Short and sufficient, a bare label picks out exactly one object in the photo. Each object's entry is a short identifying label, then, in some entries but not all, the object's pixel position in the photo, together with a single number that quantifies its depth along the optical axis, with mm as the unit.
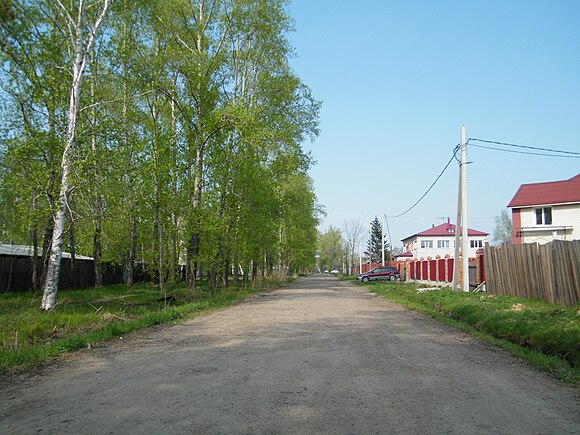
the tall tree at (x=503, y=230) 95375
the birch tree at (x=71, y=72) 13531
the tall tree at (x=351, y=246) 87281
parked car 47344
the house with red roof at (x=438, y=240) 78562
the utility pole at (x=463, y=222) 20250
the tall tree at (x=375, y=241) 105250
